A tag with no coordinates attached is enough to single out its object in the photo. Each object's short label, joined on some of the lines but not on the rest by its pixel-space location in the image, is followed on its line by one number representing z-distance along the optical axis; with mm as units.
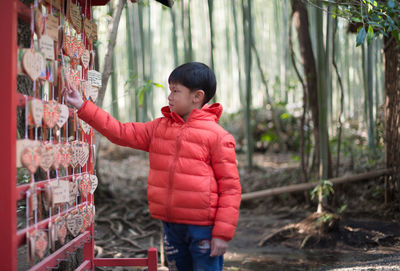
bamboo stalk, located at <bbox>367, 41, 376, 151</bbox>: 5500
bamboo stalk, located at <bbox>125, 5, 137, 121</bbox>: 8056
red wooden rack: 1314
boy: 1692
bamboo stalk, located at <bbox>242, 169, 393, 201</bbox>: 4457
